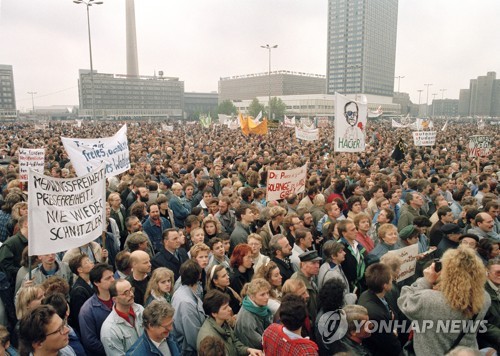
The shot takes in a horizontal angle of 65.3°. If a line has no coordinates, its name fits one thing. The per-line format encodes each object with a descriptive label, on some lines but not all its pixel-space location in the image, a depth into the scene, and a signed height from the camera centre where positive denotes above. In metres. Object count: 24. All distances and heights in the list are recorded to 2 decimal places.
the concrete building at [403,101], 167.31 +8.41
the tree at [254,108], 102.53 +2.98
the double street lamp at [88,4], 31.58 +9.35
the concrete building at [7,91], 140.88 +10.17
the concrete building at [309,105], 115.88 +4.31
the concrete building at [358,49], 151.88 +28.24
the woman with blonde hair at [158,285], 4.12 -1.74
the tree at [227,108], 120.50 +3.49
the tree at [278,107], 104.26 +3.15
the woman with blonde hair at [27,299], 3.67 -1.68
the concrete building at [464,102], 192.50 +8.50
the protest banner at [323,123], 54.28 -0.53
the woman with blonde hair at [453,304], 3.10 -1.48
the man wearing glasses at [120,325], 3.56 -1.90
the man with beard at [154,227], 6.84 -1.89
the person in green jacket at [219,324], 3.57 -1.88
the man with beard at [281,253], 5.10 -1.75
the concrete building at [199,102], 183.88 +8.52
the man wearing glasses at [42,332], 2.96 -1.61
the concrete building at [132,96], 137.38 +8.85
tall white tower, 131.88 +26.34
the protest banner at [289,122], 34.45 -0.25
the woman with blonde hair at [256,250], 5.19 -1.73
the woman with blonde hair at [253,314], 3.75 -1.90
